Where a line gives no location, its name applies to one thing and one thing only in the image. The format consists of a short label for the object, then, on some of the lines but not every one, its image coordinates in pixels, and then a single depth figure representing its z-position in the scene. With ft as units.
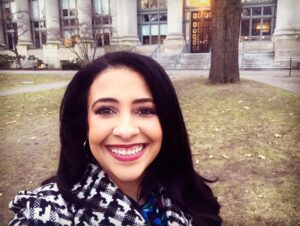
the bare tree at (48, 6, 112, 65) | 92.73
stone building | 85.71
